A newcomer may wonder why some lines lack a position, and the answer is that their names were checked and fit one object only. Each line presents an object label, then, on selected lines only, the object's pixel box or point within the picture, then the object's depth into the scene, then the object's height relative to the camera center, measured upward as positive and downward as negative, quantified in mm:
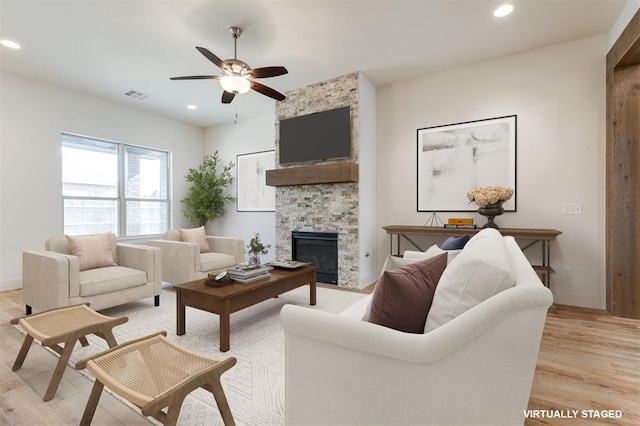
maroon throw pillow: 1086 -348
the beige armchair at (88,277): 2574 -621
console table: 3074 -274
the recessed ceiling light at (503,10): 2706 +1861
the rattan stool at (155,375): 1157 -725
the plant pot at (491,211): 3291 -12
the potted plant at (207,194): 5871 +357
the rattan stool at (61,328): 1641 -708
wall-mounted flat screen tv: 4066 +1078
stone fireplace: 4012 +175
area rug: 1562 -1039
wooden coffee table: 2191 -685
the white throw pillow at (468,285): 991 -257
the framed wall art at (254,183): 5539 +544
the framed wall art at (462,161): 3590 +630
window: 4602 +417
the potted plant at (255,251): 2840 -383
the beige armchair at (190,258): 3705 -619
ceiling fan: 2863 +1362
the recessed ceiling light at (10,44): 3262 +1884
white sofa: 872 -489
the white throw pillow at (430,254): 1869 -309
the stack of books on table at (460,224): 3536 -168
